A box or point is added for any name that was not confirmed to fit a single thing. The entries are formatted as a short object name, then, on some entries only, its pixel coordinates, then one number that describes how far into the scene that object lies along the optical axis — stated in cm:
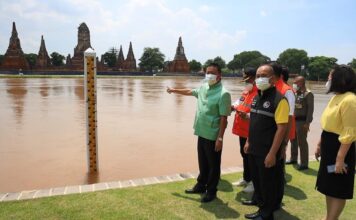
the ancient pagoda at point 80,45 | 6475
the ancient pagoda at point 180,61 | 8200
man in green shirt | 426
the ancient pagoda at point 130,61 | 7762
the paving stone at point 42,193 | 446
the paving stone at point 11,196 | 430
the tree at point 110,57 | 8488
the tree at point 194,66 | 10031
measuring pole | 565
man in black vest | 350
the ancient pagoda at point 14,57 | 5944
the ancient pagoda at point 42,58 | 6419
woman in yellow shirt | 316
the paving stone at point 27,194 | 438
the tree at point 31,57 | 8289
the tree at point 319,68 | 8262
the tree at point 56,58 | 7981
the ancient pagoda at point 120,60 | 7762
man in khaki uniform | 583
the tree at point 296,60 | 9500
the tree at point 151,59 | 9212
